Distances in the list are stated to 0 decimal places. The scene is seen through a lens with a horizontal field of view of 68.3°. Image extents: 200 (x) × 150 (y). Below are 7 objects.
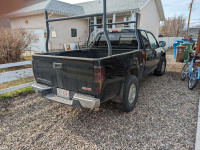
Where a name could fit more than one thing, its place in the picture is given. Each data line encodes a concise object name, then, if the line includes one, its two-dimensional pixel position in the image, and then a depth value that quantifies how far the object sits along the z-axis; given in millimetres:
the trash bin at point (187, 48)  9719
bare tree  29672
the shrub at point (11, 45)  6398
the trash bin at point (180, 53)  9356
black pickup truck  2447
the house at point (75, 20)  12477
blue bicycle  4515
